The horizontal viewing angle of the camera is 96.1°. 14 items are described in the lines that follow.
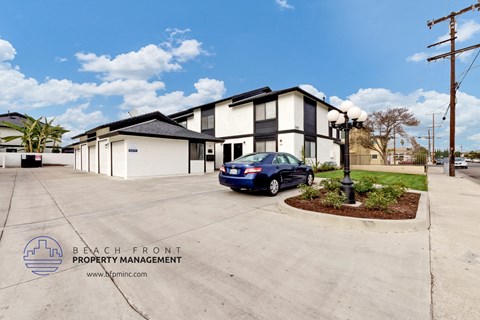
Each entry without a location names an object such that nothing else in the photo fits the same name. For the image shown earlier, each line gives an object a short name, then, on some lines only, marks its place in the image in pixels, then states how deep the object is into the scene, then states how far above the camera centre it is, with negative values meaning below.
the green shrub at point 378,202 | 4.79 -1.01
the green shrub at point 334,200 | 4.96 -0.99
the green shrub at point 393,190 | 5.74 -0.92
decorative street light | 5.56 +1.02
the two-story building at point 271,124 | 16.55 +2.94
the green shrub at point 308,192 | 5.88 -0.96
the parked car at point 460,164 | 25.90 -0.85
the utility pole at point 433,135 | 45.73 +4.63
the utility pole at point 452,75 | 13.84 +5.41
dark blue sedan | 6.75 -0.49
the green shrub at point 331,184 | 6.43 -0.81
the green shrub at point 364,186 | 6.54 -0.89
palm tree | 27.82 +3.37
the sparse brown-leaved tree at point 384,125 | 23.50 +3.52
